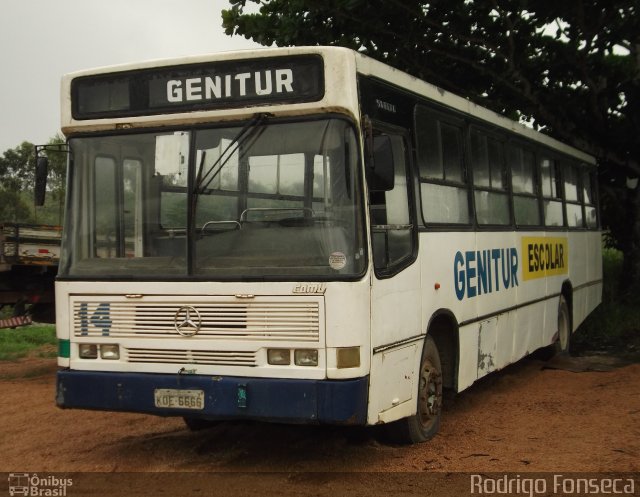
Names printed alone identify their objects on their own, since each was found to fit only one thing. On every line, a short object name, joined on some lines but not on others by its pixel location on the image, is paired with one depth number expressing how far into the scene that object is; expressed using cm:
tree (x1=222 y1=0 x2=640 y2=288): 1370
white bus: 582
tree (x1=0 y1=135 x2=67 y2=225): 4191
